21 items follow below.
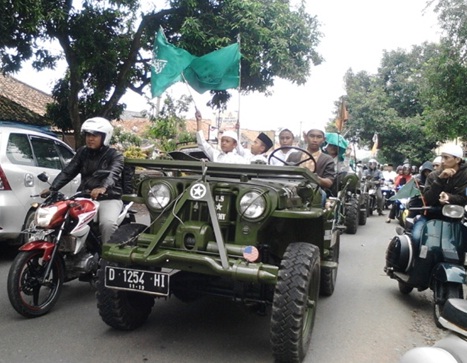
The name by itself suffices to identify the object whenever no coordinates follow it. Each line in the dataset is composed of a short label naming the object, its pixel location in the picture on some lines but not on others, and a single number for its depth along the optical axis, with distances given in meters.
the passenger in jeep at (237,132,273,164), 6.65
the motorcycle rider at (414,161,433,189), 6.77
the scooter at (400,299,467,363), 2.11
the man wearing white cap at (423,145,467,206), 4.66
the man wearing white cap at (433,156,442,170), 6.05
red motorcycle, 3.92
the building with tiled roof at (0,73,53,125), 16.19
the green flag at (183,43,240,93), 8.36
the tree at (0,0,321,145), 10.53
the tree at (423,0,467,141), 13.81
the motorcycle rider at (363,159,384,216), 14.29
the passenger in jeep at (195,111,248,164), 5.68
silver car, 5.68
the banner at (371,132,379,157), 15.43
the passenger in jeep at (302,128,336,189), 5.51
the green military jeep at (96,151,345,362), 3.15
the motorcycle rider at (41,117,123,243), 4.59
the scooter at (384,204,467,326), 4.44
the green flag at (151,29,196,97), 8.25
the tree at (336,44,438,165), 28.58
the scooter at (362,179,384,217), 12.53
